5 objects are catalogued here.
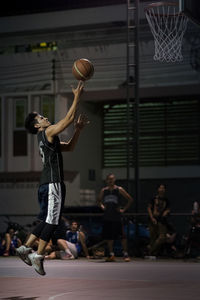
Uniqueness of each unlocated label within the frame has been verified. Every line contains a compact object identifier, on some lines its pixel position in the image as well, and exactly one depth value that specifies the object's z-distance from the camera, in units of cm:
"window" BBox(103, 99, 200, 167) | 3052
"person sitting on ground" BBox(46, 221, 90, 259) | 1911
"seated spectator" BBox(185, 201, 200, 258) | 1903
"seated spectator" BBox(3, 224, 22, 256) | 2079
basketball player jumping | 1027
